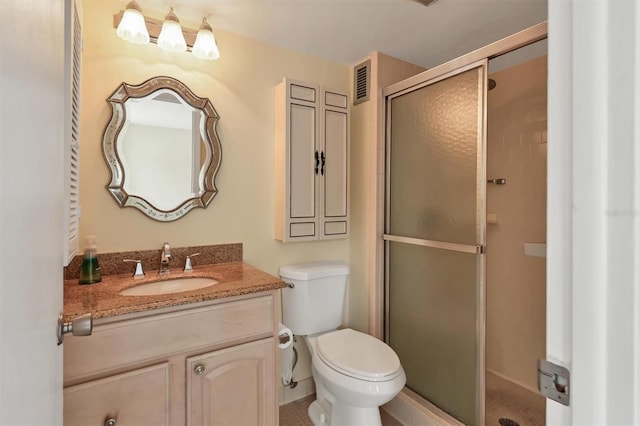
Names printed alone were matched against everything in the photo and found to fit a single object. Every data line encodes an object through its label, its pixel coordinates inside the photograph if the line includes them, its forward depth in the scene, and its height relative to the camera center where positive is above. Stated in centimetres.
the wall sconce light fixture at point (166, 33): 142 +84
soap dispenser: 137 -24
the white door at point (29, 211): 39 +0
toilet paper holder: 178 -71
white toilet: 144 -72
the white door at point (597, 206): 36 +1
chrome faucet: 157 -24
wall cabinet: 189 +30
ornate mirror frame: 151 +33
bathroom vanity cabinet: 108 -59
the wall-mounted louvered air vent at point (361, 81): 210 +87
